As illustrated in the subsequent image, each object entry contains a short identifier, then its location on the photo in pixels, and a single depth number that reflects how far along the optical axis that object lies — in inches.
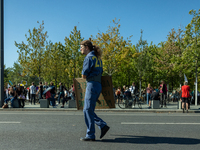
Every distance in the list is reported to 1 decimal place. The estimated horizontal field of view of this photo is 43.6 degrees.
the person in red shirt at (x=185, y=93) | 515.7
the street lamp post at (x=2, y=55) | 572.4
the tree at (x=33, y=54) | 1107.9
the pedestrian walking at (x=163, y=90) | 640.4
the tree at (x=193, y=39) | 749.3
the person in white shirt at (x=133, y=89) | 679.7
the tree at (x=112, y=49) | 1148.5
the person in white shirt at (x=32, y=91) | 758.6
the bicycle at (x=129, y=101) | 603.8
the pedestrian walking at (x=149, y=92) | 716.7
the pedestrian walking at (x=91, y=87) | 191.2
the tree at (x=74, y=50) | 1355.8
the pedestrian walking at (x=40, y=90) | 708.9
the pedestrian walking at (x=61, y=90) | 679.6
